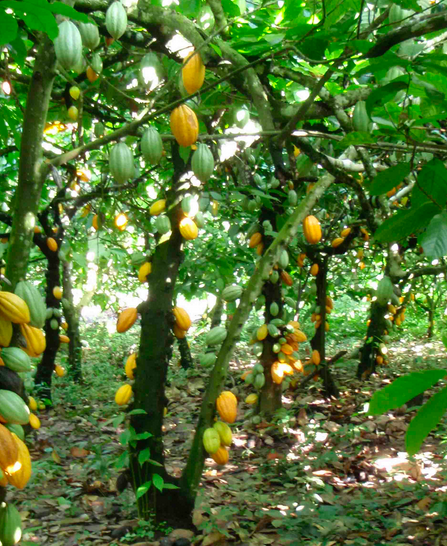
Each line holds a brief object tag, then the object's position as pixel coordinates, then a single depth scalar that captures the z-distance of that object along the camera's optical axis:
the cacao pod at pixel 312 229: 2.94
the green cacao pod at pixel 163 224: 2.41
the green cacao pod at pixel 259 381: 3.89
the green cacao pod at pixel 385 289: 3.96
